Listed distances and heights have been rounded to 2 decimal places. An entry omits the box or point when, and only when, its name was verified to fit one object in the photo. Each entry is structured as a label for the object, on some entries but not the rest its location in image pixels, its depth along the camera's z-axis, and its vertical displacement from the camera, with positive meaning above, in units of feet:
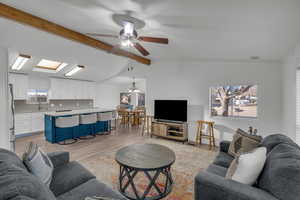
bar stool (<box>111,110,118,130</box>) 20.46 -3.05
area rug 7.77 -4.49
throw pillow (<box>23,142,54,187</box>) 4.95 -2.18
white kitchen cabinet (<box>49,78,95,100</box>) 19.92 +1.57
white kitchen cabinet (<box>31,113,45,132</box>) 18.01 -2.68
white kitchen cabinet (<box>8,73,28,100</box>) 16.48 +1.71
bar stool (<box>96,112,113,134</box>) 18.57 -2.87
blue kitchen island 15.02 -2.62
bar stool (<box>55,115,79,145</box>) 14.75 -2.99
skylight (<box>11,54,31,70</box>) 14.20 +3.88
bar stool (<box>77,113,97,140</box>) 16.75 -3.10
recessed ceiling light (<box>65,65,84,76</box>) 19.03 +3.96
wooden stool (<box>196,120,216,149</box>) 14.39 -3.27
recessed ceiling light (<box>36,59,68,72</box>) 17.53 +4.19
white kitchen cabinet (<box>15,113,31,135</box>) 16.54 -2.62
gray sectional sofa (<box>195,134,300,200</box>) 3.94 -2.43
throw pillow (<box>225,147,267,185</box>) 4.89 -2.17
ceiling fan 7.32 +3.53
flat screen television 16.17 -1.09
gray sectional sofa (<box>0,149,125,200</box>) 2.85 -2.65
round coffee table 6.75 -2.91
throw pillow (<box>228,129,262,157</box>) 7.22 -2.11
